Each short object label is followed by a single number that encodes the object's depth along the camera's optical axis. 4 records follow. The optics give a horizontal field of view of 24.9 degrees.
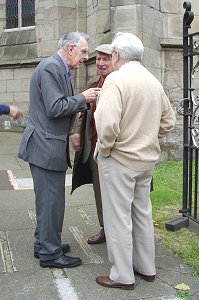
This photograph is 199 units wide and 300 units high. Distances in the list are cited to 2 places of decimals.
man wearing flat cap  4.16
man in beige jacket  3.23
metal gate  4.79
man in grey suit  3.64
